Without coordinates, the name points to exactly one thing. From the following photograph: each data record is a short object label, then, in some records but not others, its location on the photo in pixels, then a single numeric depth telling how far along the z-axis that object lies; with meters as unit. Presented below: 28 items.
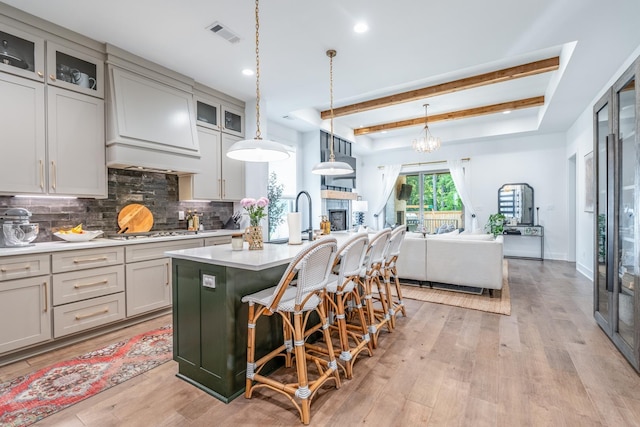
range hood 3.16
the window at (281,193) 5.92
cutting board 3.57
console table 6.76
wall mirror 7.00
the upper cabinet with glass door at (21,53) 2.55
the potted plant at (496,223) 6.86
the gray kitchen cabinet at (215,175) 4.13
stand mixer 2.51
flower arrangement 2.42
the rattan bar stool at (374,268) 2.60
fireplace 7.10
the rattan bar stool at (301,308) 1.71
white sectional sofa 4.02
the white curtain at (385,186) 8.58
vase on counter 2.39
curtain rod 7.62
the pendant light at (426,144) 6.16
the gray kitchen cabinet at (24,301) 2.34
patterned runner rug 1.85
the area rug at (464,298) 3.64
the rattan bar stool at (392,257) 3.00
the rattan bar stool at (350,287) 2.14
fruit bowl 2.83
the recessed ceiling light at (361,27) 2.82
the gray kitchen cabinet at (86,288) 2.62
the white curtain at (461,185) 7.57
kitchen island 1.90
